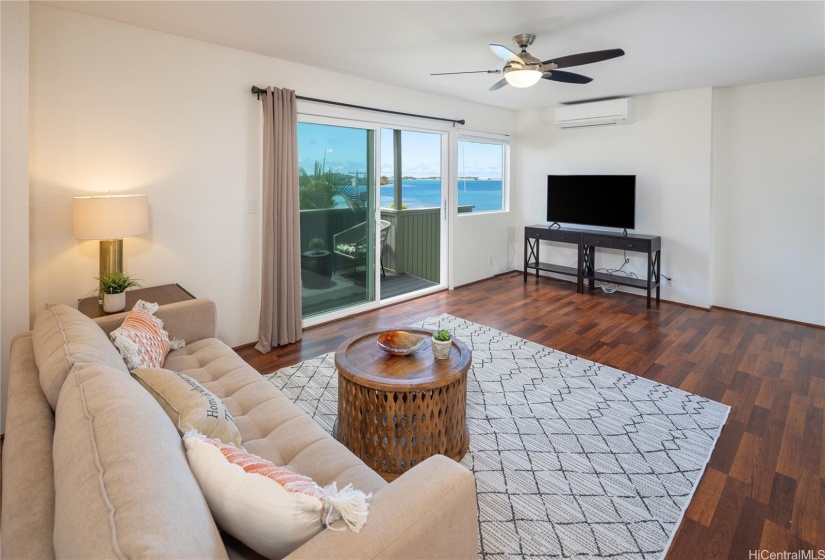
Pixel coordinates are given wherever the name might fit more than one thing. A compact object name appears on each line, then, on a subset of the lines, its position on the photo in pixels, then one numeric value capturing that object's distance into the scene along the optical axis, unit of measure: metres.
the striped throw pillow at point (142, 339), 1.97
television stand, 5.14
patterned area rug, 1.86
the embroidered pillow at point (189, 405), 1.41
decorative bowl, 2.42
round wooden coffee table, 2.14
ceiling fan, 2.86
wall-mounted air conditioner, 5.29
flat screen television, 5.40
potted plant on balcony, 4.35
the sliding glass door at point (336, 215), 4.24
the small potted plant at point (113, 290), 2.68
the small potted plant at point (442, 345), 2.38
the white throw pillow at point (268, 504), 0.99
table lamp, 2.64
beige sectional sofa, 0.80
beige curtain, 3.71
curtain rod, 3.62
